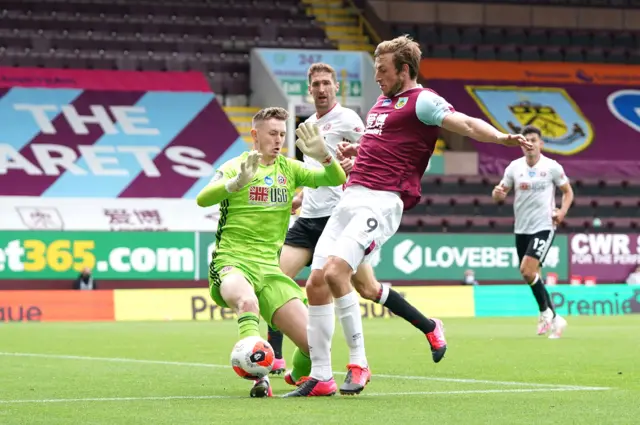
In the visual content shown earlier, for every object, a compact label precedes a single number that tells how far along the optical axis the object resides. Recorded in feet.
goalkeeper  56.29
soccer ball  51.42
